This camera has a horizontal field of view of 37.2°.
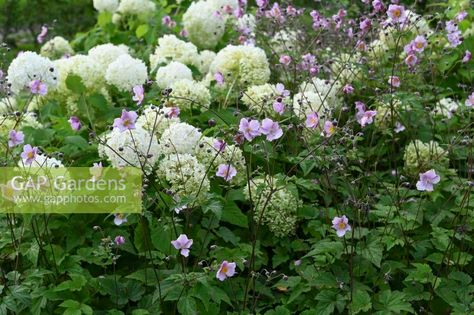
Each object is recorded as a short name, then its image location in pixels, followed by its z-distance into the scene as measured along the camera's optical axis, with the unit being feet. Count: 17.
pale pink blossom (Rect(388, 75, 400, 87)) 10.42
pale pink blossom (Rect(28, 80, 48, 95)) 10.10
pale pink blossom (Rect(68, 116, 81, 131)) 9.55
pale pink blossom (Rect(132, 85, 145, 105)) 9.04
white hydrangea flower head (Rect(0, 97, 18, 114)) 11.59
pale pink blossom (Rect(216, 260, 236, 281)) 7.86
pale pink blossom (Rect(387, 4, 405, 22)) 10.01
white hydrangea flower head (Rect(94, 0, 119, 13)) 16.80
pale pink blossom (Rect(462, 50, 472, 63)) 11.20
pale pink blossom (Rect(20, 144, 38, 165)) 8.55
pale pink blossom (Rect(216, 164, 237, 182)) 8.66
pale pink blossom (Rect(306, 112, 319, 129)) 9.22
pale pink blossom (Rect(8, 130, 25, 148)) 8.88
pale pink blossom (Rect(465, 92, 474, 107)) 9.79
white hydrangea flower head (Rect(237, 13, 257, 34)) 15.02
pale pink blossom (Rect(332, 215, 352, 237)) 8.25
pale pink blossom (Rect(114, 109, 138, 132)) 8.07
